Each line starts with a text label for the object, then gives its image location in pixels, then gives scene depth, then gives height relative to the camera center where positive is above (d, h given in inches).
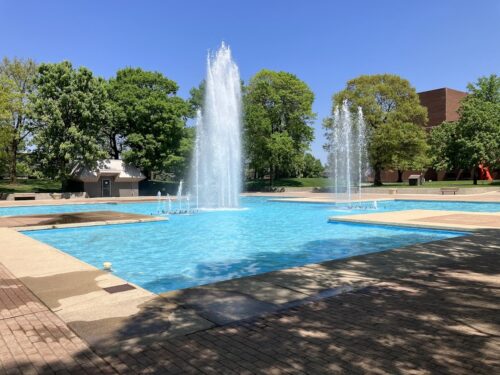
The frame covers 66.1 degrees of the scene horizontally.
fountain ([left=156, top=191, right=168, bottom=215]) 899.3 -65.2
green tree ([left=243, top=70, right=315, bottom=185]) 1904.5 +322.7
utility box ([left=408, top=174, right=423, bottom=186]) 1968.5 -4.1
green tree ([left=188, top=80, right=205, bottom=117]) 2041.1 +457.7
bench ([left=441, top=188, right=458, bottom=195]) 1396.4 -41.9
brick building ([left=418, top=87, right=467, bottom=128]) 2640.3 +529.8
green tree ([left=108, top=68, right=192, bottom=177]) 1667.1 +281.8
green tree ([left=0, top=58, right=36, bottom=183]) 1424.7 +319.8
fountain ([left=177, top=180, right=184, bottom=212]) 1063.4 -62.5
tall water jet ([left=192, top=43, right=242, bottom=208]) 1107.3 +163.2
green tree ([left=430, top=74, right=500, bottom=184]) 1800.0 +226.9
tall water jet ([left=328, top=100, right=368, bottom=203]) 1884.8 +213.1
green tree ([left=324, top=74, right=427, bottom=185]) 1852.9 +355.2
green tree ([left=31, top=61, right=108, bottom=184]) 1472.7 +267.4
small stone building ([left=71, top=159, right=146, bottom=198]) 1551.4 +26.6
